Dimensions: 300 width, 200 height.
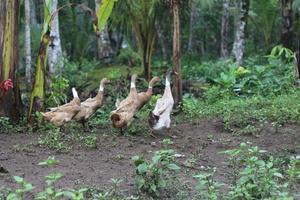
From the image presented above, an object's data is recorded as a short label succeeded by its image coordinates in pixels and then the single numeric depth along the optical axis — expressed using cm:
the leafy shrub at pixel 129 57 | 1559
